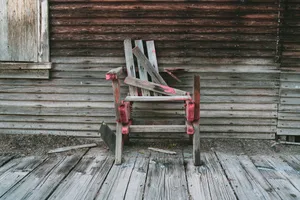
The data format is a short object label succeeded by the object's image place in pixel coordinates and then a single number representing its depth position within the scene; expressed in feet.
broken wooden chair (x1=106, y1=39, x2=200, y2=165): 11.84
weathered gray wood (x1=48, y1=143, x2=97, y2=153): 13.67
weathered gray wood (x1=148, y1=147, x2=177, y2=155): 13.51
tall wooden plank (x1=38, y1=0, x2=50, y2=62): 14.76
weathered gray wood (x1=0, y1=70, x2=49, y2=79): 15.17
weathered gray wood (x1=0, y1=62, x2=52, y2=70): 14.97
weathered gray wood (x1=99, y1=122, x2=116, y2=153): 12.60
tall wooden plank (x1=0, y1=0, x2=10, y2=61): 15.03
